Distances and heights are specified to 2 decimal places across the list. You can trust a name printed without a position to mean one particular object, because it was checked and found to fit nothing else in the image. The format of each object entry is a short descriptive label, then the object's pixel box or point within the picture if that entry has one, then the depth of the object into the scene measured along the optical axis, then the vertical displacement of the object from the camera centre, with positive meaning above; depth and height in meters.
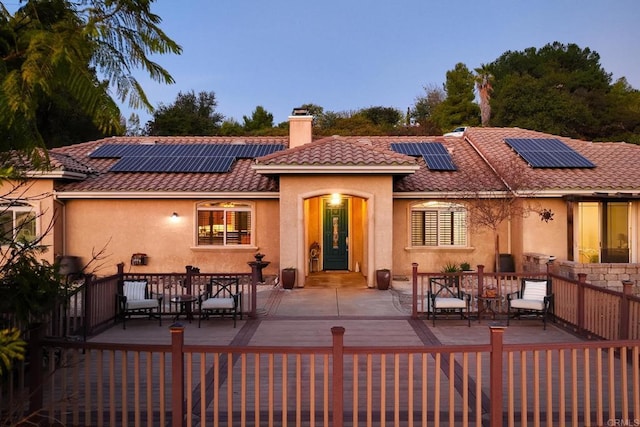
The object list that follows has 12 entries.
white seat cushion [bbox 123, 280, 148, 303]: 10.85 -1.47
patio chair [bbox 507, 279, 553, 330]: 10.18 -1.66
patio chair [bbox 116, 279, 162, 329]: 10.57 -1.67
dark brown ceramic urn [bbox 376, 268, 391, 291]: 14.09 -1.61
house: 14.50 +0.30
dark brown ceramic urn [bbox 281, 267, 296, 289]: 14.14 -1.58
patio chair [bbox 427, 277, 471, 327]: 10.42 -1.73
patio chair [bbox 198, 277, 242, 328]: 10.43 -1.72
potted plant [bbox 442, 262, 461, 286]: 12.85 -1.51
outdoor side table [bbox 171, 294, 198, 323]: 10.52 -1.78
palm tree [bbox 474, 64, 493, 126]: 37.78 +9.61
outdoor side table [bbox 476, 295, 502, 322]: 10.56 -1.87
